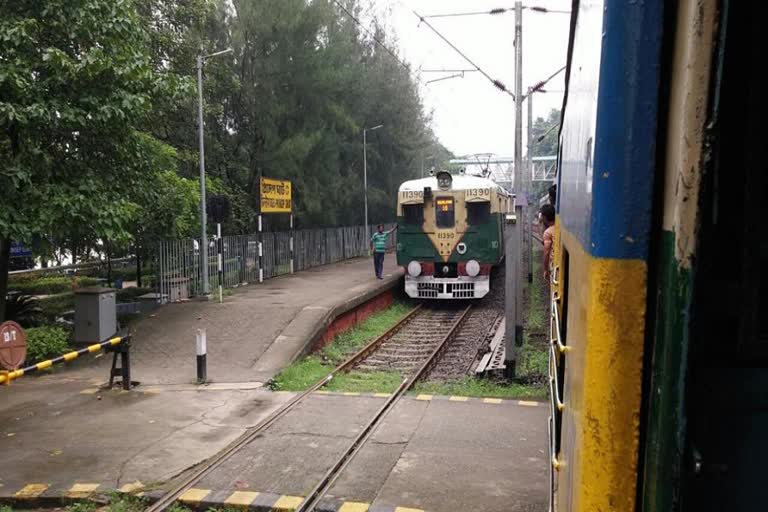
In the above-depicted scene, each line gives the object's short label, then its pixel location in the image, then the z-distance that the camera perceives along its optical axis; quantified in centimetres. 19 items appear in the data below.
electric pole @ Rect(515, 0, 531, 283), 1126
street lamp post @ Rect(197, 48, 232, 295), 1369
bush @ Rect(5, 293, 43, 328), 1157
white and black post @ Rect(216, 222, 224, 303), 1388
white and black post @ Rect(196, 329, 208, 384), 830
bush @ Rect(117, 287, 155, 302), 1628
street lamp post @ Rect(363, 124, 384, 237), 2528
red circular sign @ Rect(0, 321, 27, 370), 598
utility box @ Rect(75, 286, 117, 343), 824
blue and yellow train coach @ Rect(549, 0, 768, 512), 106
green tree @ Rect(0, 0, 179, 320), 805
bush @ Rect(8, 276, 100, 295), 1919
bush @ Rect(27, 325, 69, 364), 953
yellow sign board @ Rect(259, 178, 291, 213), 1708
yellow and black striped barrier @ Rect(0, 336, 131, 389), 557
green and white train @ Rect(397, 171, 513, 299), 1480
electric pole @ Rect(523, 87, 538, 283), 1886
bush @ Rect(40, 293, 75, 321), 1312
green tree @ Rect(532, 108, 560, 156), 6153
